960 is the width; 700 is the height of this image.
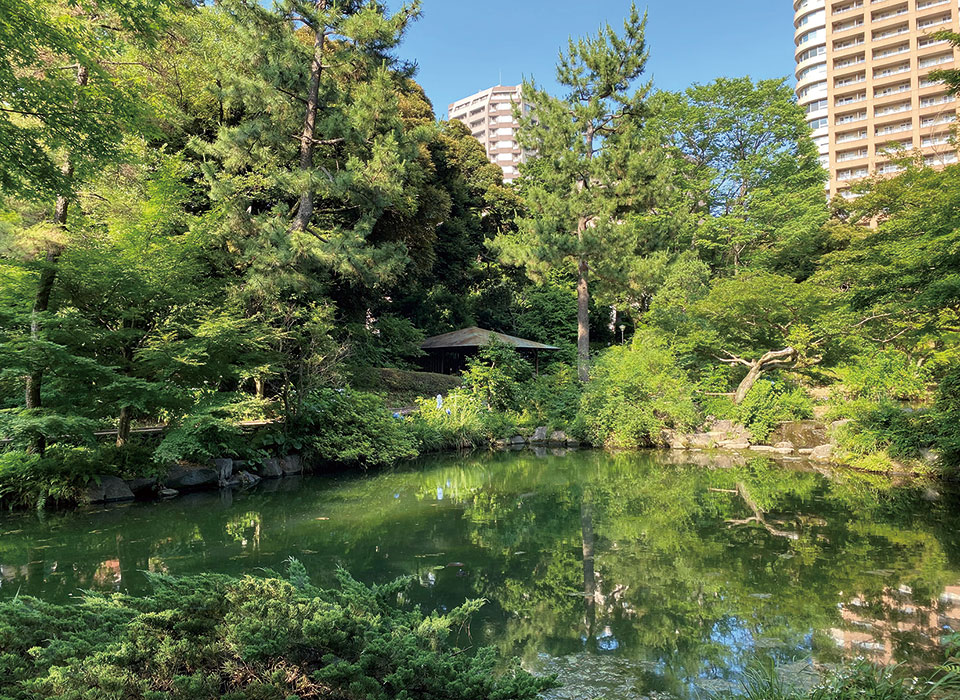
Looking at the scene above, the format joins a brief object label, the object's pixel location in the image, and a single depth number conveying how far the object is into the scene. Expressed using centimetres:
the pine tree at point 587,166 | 1405
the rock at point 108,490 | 710
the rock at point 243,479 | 850
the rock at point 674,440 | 1234
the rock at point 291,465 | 950
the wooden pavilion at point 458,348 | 1786
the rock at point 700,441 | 1211
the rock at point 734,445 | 1171
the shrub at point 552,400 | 1368
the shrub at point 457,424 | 1203
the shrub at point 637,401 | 1227
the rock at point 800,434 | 1076
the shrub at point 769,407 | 1153
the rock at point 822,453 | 1004
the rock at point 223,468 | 839
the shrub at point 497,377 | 1387
